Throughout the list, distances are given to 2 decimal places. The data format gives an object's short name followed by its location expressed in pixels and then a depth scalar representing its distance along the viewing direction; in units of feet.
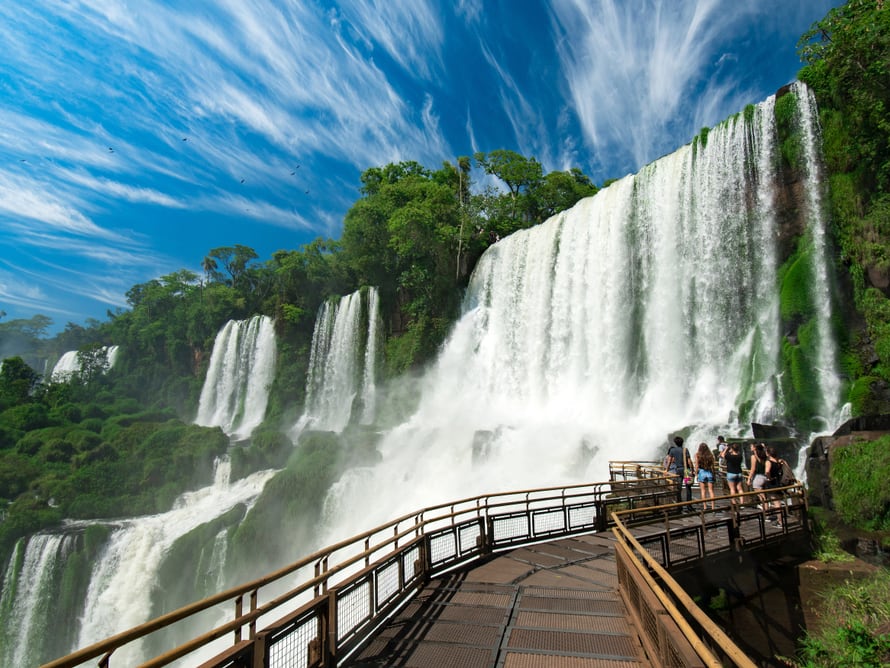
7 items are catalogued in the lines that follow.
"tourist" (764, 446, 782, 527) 34.14
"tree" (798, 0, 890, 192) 55.47
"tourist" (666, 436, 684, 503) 38.97
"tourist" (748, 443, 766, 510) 34.53
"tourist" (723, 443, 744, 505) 33.83
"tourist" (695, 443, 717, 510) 35.42
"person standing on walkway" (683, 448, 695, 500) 38.45
